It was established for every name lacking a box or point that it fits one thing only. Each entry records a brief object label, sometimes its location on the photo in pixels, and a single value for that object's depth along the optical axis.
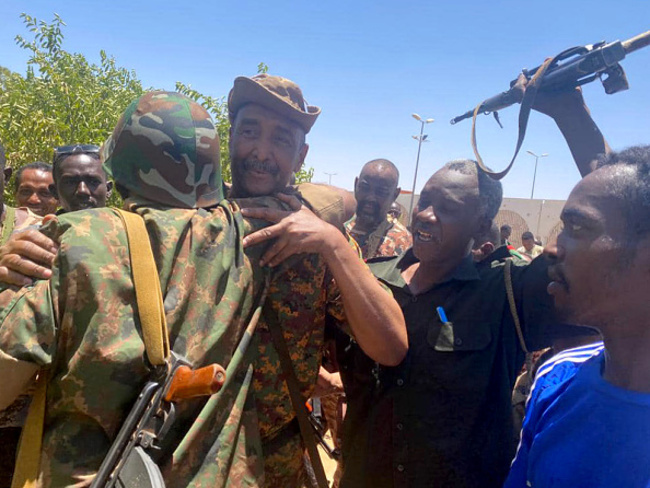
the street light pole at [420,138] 29.35
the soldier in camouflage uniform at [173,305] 1.23
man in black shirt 1.98
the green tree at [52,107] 6.89
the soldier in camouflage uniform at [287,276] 1.68
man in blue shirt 1.29
